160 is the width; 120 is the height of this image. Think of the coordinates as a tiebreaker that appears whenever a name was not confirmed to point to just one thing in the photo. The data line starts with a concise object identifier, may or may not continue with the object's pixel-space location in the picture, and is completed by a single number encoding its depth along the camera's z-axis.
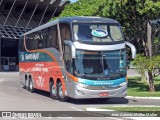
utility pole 25.22
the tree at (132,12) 23.97
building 69.97
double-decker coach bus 18.34
